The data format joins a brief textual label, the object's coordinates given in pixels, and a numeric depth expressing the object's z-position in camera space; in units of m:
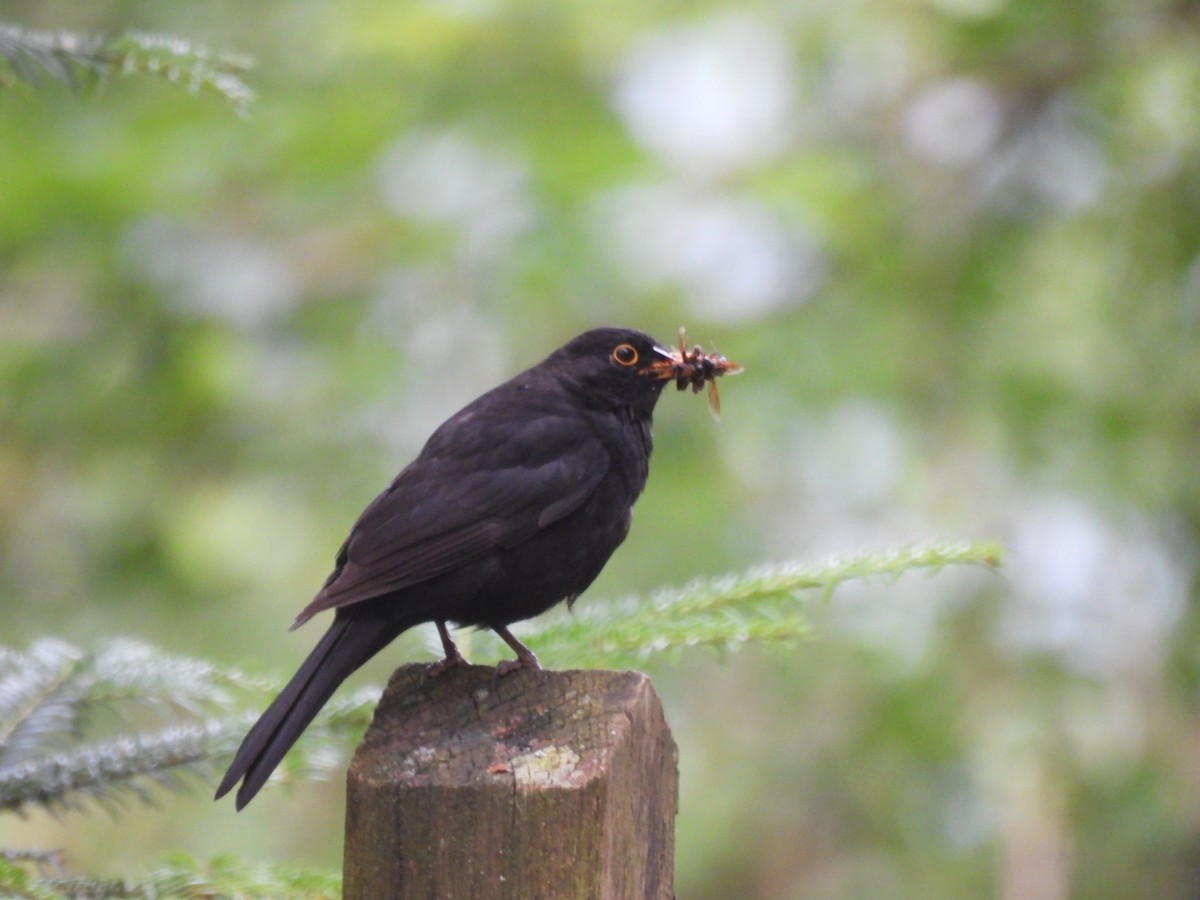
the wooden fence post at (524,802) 3.46
